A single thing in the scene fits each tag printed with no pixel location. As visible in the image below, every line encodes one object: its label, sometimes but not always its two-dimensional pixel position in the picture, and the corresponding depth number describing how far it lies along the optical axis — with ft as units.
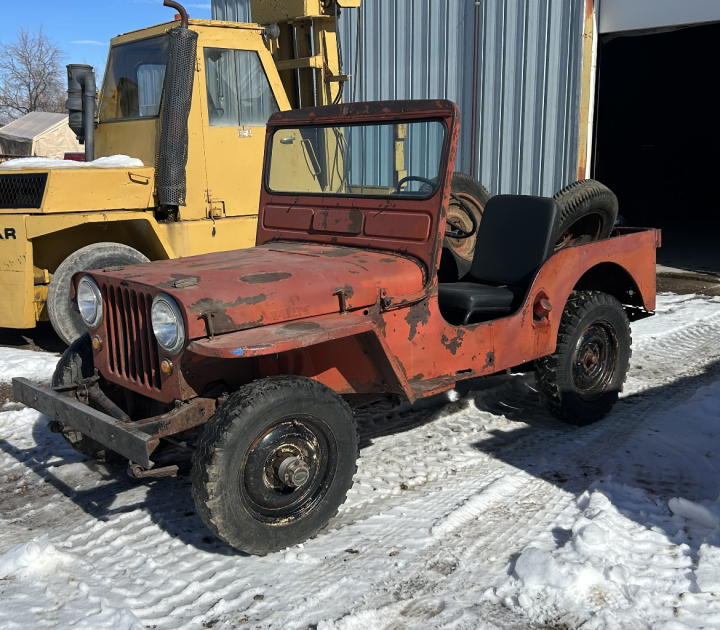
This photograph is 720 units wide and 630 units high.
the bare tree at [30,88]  101.19
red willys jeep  9.83
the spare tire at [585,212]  15.76
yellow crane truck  19.27
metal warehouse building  28.63
